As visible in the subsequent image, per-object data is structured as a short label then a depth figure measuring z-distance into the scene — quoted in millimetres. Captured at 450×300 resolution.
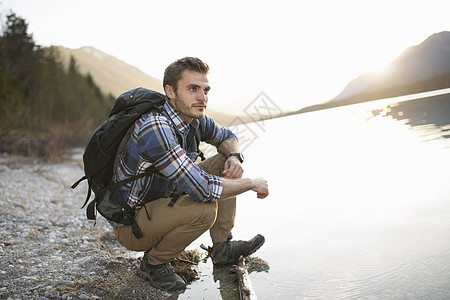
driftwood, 2396
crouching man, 2414
